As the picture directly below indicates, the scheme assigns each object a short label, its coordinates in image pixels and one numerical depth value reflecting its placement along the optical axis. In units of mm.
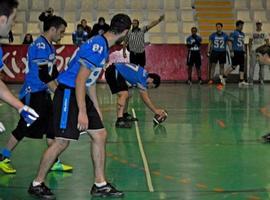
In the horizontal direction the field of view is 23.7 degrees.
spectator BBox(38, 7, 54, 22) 20622
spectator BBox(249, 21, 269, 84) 22328
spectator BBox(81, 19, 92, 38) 22062
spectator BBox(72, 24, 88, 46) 21812
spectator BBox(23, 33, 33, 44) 22641
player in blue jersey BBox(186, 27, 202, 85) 22078
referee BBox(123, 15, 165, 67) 20750
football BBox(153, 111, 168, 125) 11734
